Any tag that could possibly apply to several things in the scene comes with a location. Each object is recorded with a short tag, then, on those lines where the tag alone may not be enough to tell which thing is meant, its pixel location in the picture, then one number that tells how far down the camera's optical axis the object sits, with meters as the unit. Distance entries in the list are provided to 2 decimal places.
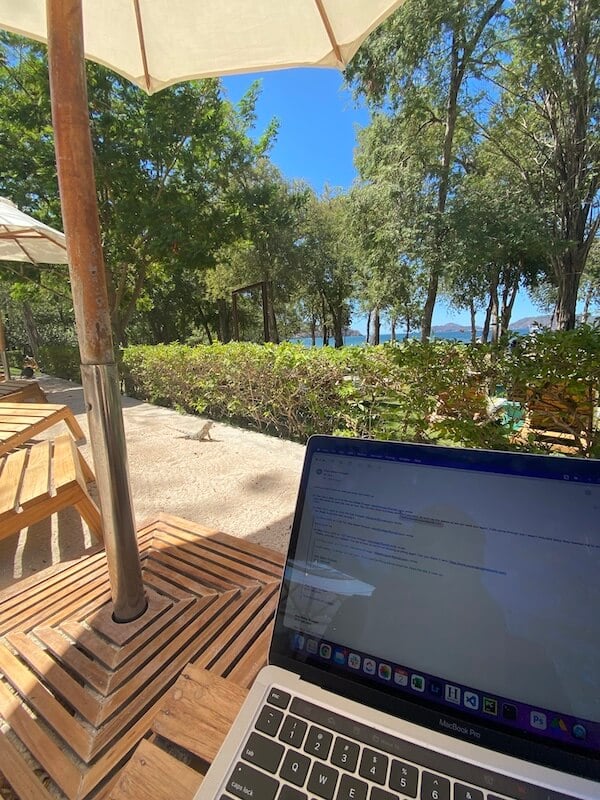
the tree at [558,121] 7.99
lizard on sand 4.84
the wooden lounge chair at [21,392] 5.38
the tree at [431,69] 8.41
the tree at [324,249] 17.77
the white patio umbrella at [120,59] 1.01
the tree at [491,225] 9.15
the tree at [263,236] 11.59
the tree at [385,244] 10.07
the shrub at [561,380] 2.40
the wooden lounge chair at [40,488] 2.10
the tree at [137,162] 9.27
